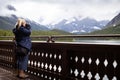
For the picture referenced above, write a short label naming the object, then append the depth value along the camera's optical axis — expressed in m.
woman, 6.69
